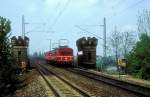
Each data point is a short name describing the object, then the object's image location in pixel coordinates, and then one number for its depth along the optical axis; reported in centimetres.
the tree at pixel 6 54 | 3384
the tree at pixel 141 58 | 3701
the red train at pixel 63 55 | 6424
